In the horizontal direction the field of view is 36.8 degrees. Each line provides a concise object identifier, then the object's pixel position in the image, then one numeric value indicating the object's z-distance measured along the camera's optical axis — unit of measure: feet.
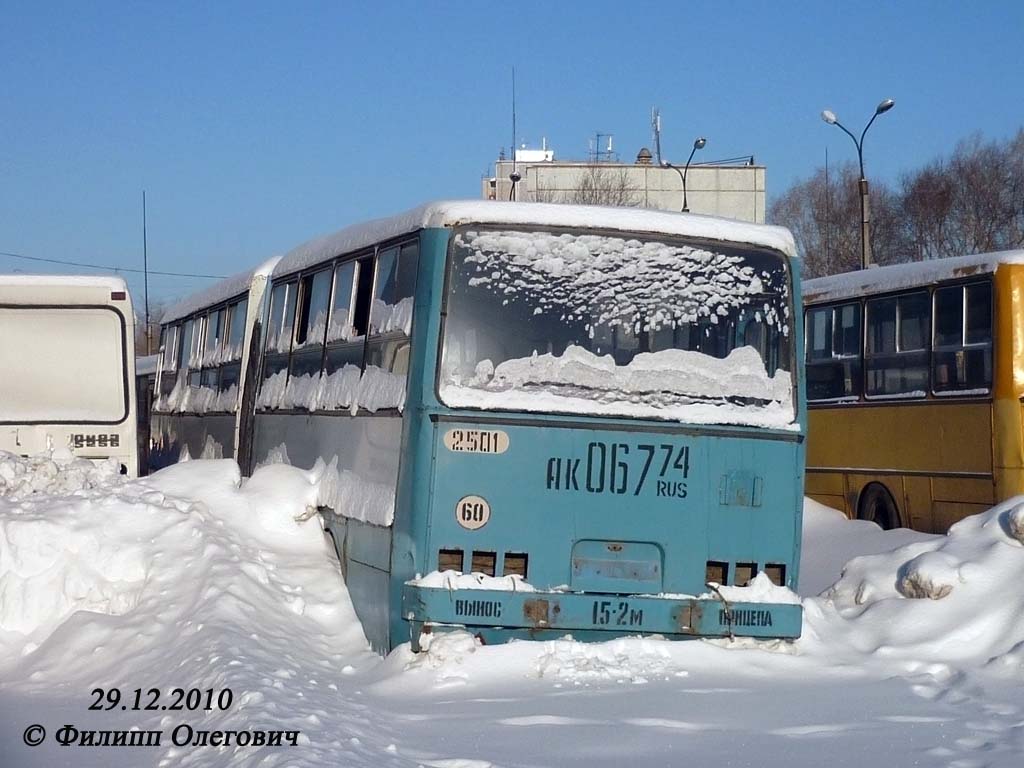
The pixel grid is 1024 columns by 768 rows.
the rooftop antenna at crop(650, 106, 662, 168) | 283.59
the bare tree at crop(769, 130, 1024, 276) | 217.36
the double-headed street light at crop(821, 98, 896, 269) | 113.80
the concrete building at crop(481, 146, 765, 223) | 262.47
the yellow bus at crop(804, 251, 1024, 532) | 50.26
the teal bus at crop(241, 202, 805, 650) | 28.71
